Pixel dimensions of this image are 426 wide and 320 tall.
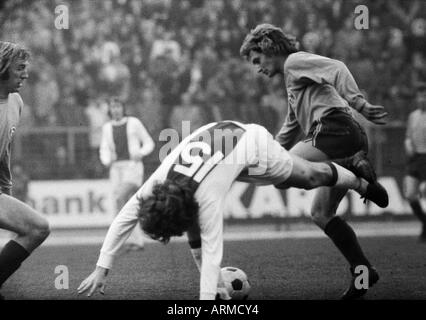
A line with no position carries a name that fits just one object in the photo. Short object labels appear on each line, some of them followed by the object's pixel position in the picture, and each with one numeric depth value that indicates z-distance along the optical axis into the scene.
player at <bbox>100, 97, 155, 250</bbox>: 22.20
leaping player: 13.06
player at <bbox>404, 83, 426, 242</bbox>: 22.33
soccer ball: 12.02
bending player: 10.04
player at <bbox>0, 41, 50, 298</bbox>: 12.06
